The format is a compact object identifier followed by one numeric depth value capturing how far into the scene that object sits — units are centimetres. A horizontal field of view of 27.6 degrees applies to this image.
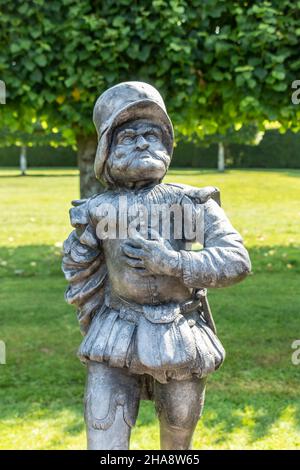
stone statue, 256
